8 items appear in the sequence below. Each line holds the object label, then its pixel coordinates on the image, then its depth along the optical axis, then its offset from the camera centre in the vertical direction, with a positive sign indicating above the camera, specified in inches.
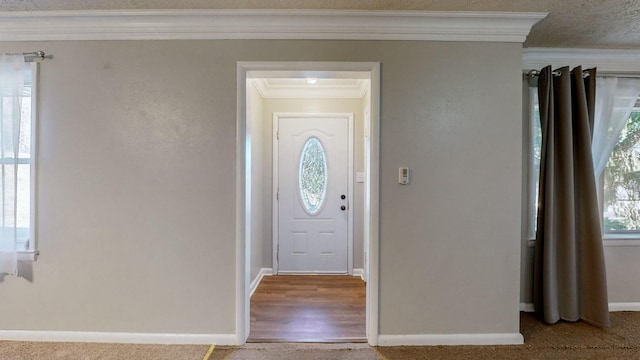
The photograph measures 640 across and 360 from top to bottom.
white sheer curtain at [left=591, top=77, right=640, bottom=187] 106.9 +25.1
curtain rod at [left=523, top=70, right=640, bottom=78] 107.2 +38.5
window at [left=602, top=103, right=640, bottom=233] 112.6 +0.3
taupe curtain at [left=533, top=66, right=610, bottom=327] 98.0 -8.5
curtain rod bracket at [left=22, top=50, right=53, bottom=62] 86.5 +35.1
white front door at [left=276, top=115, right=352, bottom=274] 150.6 -8.9
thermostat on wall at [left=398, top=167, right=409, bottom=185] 87.0 +1.6
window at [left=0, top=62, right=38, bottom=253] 84.9 +4.8
